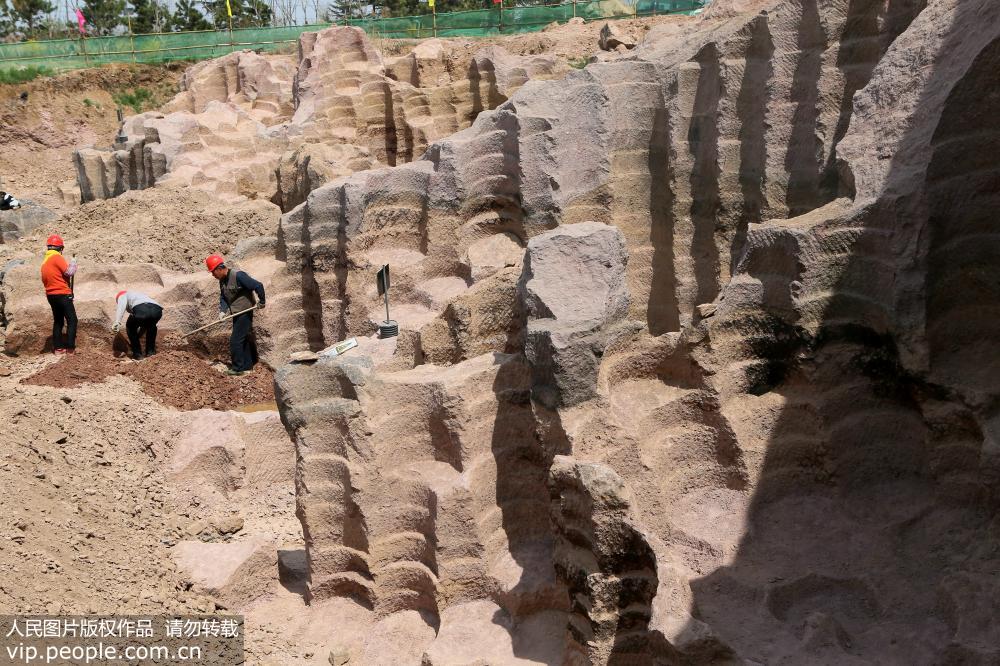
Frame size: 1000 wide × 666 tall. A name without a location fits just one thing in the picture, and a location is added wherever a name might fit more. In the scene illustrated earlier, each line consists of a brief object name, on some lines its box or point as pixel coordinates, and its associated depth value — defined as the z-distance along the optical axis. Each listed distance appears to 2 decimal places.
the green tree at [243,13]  44.09
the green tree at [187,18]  45.09
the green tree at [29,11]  43.28
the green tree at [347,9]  38.88
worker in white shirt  10.71
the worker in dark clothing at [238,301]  10.60
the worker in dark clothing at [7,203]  17.81
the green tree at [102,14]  44.22
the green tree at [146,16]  43.72
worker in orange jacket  10.72
